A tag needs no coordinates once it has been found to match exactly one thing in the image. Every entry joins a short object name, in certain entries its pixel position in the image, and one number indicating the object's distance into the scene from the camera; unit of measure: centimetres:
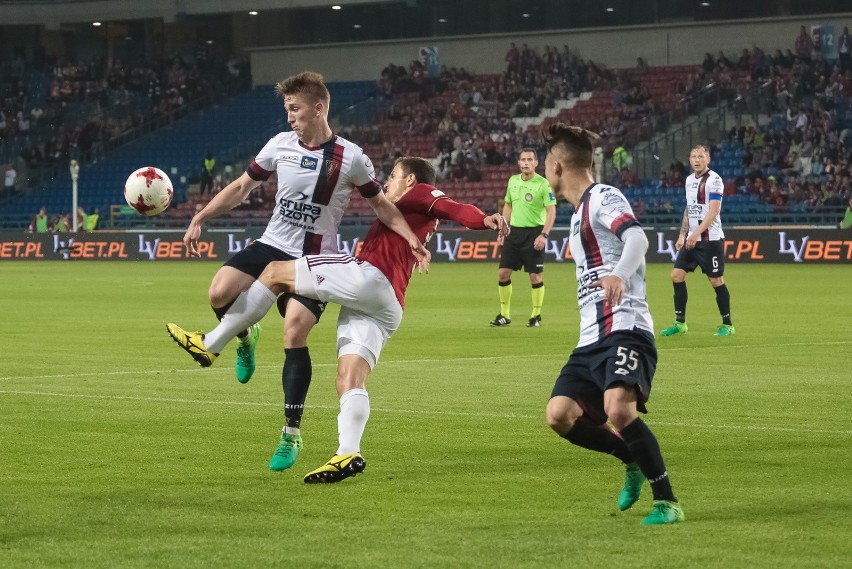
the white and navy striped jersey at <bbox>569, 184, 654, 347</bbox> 1198
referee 3518
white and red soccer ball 1870
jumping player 1501
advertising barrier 6315
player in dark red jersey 1408
